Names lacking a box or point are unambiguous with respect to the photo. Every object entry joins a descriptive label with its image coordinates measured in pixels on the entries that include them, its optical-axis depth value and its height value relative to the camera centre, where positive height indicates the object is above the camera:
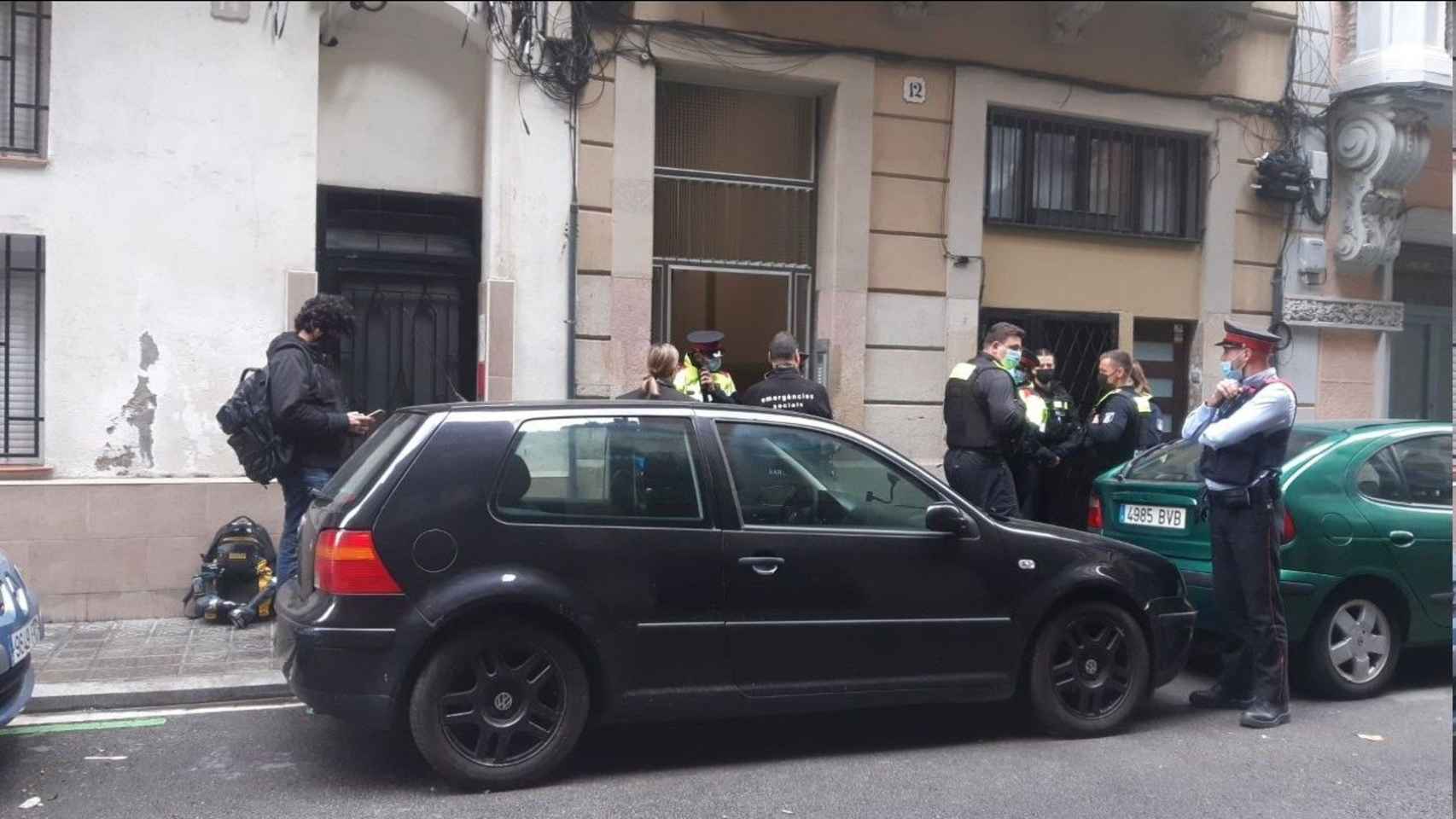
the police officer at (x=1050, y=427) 8.51 -0.44
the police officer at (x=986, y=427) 7.47 -0.39
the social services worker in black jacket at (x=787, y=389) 7.76 -0.21
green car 6.36 -0.91
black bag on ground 7.84 -1.50
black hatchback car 4.79 -0.95
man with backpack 6.92 -0.36
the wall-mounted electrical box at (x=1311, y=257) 11.70 +1.04
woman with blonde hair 7.45 -0.10
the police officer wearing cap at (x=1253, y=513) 5.98 -0.70
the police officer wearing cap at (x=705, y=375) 8.05 -0.14
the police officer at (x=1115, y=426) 8.41 -0.41
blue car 4.83 -1.19
